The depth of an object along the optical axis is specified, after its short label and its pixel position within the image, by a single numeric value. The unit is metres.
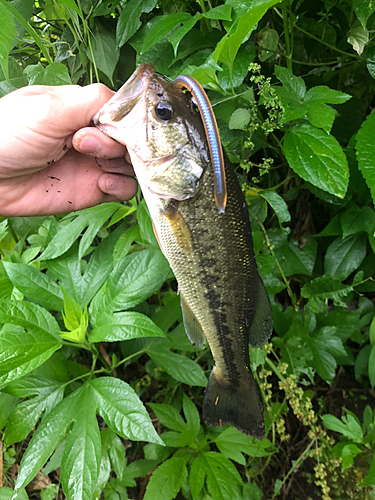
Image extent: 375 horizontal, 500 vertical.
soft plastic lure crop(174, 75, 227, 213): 0.28
